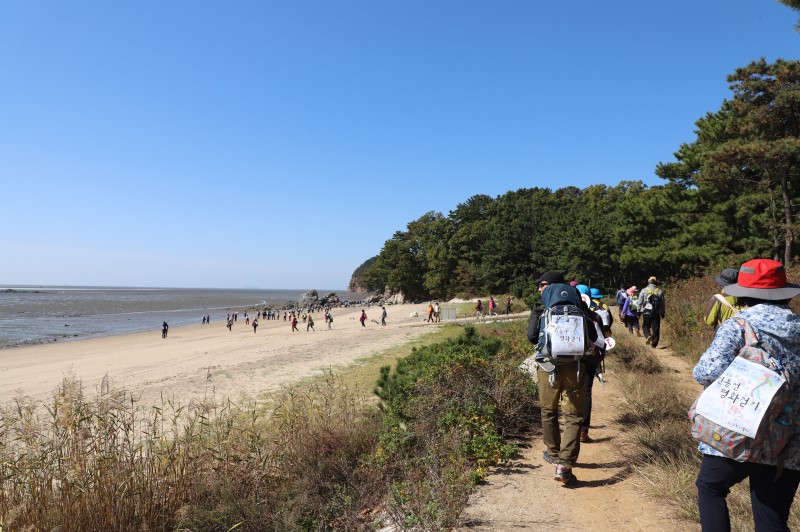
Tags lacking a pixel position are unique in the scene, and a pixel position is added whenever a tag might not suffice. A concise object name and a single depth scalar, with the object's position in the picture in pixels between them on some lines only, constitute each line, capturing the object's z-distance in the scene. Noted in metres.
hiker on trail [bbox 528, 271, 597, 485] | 4.11
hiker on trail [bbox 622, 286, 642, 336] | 12.32
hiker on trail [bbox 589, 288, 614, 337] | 5.75
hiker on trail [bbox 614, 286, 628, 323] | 14.58
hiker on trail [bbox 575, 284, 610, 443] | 4.92
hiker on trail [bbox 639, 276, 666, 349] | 10.58
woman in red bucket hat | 2.29
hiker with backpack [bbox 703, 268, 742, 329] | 4.98
